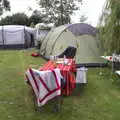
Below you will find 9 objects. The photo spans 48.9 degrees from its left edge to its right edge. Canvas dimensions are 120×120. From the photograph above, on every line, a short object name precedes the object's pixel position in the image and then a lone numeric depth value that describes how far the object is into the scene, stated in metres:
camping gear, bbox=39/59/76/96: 2.90
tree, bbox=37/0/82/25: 10.59
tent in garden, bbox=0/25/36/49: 9.06
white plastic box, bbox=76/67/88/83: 3.23
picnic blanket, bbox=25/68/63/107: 2.41
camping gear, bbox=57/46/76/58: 4.74
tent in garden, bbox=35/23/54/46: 9.24
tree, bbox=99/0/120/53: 3.80
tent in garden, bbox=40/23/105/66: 4.76
